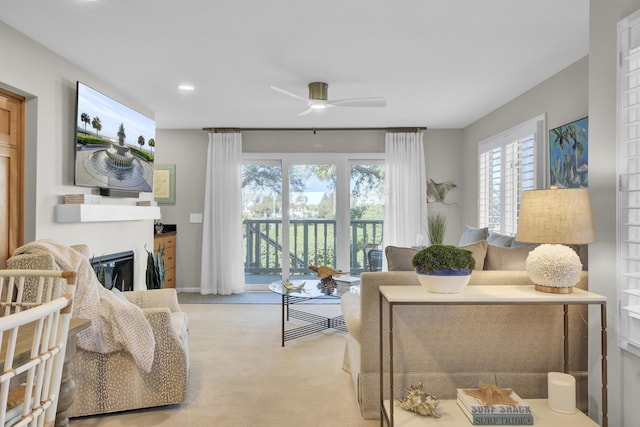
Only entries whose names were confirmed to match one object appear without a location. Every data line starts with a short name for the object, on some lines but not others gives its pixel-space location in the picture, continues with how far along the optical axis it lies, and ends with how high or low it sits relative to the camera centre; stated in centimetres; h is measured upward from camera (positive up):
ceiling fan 355 +104
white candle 200 -90
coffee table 348 -101
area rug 502 -111
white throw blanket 210 -57
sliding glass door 572 +2
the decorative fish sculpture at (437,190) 575 +38
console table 181 -39
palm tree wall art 309 +52
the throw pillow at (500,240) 330 -20
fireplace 349 -54
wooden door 275 +29
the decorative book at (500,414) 190 -95
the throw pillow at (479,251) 240 -21
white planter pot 192 -32
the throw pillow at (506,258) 243 -25
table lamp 187 -7
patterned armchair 220 -93
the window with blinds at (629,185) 173 +15
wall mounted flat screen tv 331 +65
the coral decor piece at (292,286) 358 -66
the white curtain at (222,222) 554 -11
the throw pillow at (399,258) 242 -26
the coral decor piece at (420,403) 200 -96
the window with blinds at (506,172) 384 +49
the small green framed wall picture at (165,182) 571 +46
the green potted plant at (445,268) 192 -26
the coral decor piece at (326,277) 368 -59
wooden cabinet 520 -55
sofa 220 -73
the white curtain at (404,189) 561 +38
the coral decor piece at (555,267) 193 -25
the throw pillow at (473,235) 392 -19
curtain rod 562 +124
